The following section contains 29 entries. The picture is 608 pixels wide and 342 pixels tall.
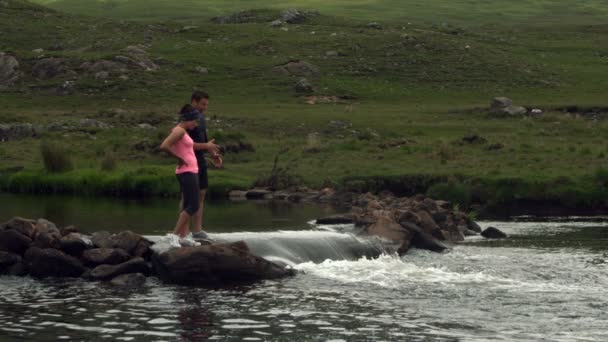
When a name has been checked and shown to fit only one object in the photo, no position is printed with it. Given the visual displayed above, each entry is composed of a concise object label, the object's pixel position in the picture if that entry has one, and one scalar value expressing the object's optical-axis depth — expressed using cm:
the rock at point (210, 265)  2616
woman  2536
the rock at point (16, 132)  6284
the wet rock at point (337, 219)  3675
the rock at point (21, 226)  2800
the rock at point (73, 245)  2736
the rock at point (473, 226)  3778
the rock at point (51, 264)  2680
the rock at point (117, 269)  2653
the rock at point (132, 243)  2741
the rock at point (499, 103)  7088
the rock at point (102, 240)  2772
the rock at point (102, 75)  8556
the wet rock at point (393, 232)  3288
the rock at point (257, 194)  4666
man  2570
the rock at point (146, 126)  6575
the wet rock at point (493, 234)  3622
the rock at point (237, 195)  4673
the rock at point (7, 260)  2706
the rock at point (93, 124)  6581
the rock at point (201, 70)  9069
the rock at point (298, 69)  8962
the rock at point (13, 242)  2744
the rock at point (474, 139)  5553
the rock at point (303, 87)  8388
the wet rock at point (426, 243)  3350
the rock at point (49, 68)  8756
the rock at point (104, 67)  8700
